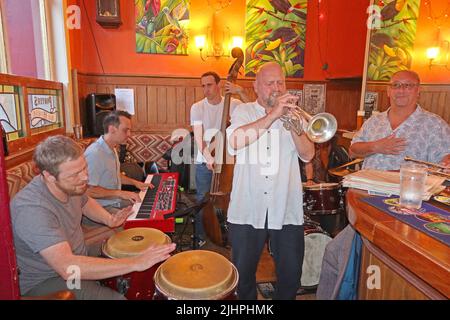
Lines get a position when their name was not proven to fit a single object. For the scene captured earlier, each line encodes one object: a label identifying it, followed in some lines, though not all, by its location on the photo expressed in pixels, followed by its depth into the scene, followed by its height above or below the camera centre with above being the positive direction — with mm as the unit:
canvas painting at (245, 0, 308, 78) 5887 +1176
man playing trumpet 2047 -584
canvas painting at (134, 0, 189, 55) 5570 +1214
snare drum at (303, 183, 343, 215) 3029 -937
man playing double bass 3802 -373
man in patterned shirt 2455 -273
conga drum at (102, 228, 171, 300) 1861 -1025
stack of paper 1530 -407
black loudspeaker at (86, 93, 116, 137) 4984 -261
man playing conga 1570 -710
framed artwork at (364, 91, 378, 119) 5164 -69
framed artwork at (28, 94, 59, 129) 2980 -158
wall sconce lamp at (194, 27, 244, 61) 5766 +933
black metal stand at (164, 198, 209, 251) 2890 -1079
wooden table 939 -499
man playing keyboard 2879 -655
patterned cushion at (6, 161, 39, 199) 2035 -549
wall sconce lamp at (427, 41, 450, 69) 4113 +580
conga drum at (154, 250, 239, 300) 1451 -853
